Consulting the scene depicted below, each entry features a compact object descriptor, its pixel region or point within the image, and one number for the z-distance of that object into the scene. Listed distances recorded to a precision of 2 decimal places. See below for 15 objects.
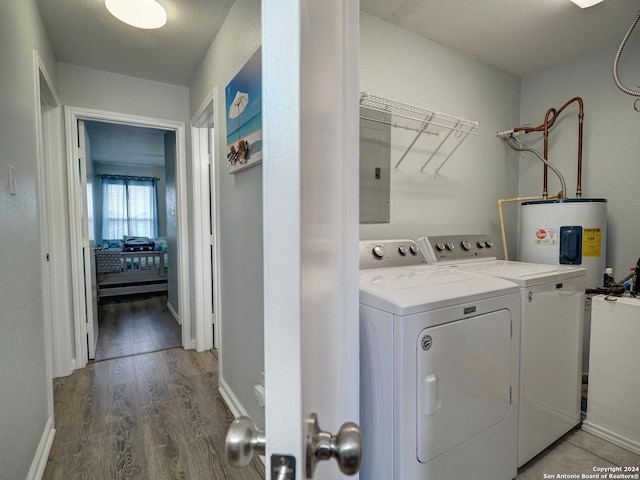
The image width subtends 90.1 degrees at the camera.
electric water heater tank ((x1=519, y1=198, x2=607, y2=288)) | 1.96
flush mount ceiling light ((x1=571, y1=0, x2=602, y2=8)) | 1.69
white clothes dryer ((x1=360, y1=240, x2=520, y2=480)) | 1.00
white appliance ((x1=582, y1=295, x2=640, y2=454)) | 1.60
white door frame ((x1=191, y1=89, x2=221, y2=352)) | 2.80
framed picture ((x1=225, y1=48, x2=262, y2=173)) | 1.46
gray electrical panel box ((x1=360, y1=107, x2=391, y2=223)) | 1.85
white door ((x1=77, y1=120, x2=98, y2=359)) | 2.62
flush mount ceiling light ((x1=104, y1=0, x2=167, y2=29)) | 1.62
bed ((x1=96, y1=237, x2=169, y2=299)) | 5.06
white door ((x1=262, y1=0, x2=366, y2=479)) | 0.34
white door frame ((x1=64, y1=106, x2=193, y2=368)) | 2.51
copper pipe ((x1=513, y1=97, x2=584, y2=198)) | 2.25
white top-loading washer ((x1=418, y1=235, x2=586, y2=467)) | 1.36
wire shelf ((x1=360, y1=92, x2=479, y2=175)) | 1.81
